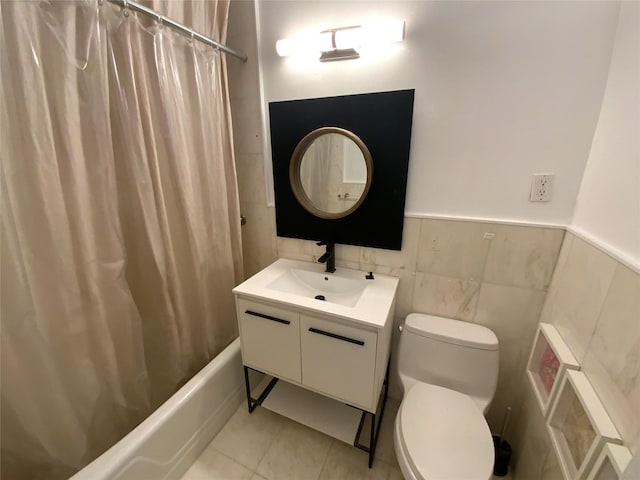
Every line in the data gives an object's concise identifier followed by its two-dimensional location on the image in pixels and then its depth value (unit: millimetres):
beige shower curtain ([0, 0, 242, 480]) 753
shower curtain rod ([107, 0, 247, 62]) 922
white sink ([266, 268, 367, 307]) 1359
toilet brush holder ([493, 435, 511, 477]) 1188
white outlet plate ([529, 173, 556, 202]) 1041
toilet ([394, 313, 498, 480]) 896
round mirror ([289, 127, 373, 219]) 1295
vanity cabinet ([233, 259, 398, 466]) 1068
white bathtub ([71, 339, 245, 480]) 931
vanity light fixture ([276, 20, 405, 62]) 1073
